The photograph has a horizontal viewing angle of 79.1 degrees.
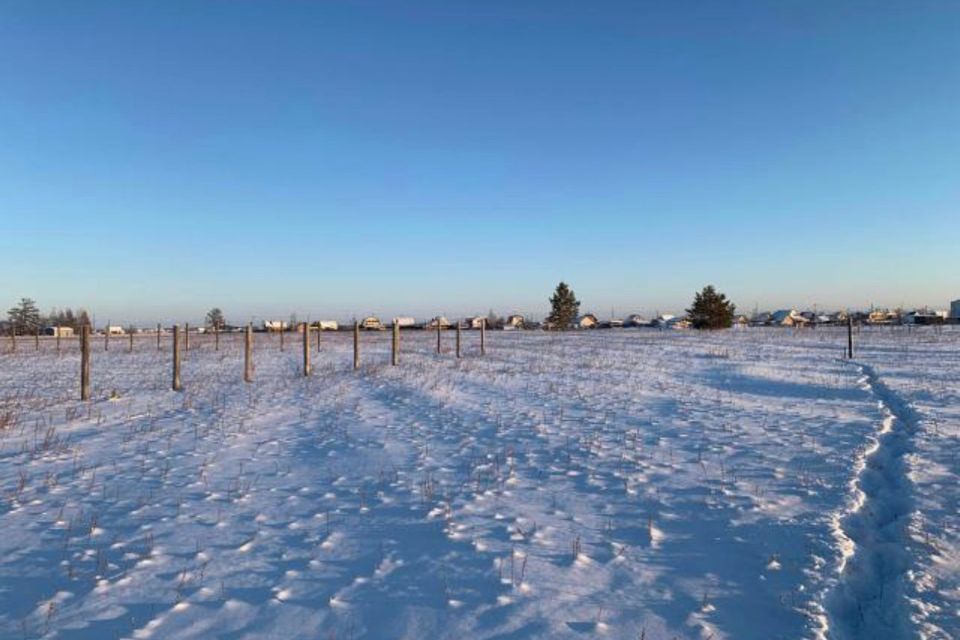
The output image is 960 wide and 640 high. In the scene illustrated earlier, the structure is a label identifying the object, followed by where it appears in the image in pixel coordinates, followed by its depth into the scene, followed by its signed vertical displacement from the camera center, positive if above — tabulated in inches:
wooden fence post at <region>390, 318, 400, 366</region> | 984.9 -36.7
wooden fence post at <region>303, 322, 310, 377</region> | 813.2 -29.8
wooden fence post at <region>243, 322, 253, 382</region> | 767.7 -36.3
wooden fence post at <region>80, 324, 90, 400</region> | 596.4 -33.1
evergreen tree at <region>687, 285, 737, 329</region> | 3004.4 +78.9
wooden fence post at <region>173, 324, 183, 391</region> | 675.9 -36.3
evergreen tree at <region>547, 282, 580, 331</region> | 3417.8 +115.3
